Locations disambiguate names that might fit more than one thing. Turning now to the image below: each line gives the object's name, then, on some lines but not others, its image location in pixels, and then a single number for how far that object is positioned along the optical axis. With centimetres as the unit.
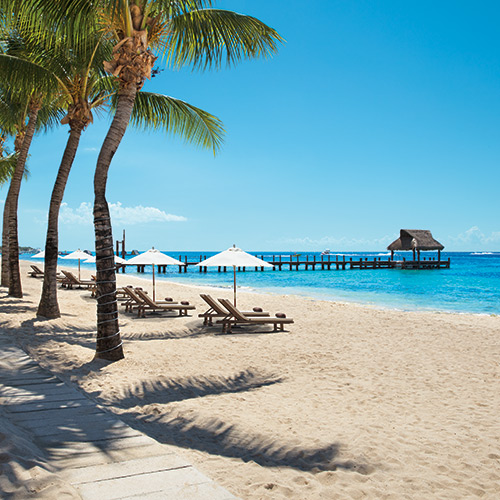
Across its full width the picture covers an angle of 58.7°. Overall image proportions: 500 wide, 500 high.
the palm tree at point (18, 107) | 913
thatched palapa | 5059
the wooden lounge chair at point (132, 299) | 1273
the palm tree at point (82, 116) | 952
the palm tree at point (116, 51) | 674
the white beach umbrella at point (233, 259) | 1116
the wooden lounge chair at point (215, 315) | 1067
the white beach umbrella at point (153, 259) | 1366
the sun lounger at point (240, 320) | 1032
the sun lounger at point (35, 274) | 2767
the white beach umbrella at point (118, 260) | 1634
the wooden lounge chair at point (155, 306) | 1251
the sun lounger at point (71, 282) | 1927
